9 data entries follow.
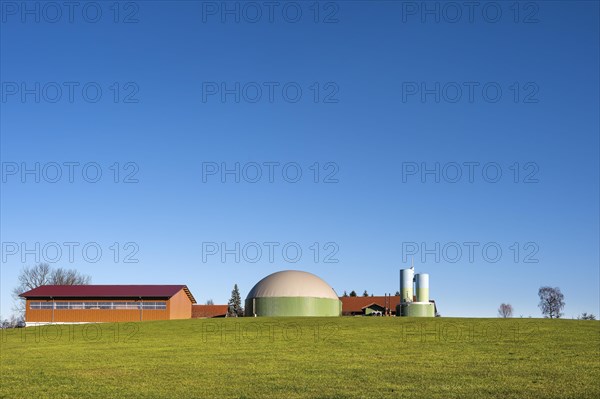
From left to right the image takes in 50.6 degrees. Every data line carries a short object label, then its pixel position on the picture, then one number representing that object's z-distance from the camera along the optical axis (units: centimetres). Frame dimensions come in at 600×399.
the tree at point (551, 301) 12669
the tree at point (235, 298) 15699
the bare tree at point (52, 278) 10956
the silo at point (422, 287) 6456
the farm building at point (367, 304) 9894
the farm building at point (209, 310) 10488
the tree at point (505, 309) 16330
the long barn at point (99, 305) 7556
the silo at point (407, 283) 6650
